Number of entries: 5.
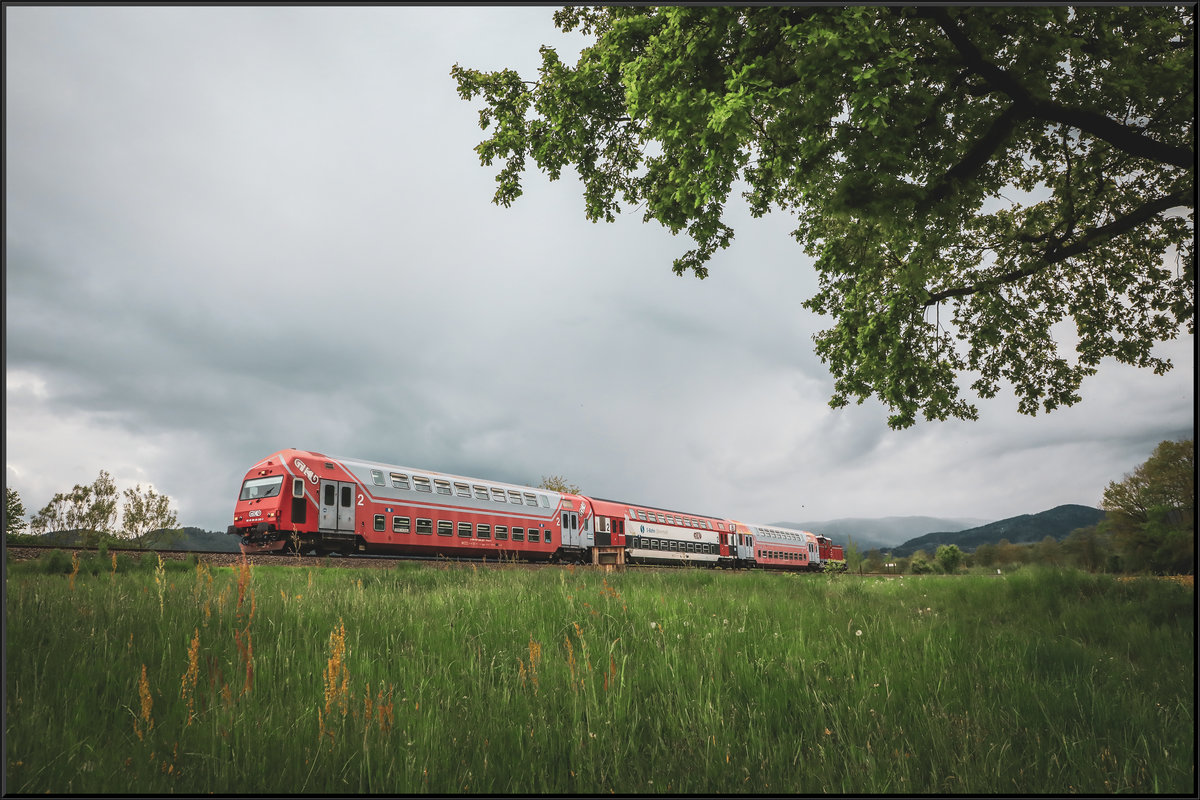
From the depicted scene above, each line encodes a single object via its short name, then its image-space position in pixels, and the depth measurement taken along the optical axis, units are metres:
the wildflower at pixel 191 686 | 2.75
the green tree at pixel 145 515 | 41.97
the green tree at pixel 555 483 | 54.38
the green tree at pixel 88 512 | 37.12
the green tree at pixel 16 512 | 34.78
